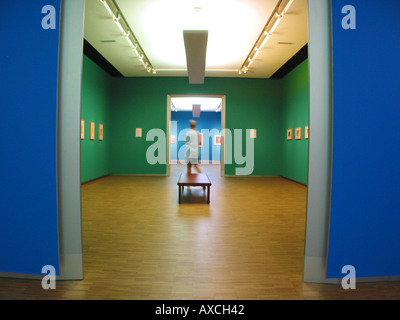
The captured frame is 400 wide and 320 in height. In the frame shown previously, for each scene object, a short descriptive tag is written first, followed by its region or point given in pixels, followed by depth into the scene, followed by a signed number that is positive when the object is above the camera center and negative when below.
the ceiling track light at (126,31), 5.12 +3.00
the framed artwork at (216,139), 18.66 +0.80
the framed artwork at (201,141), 18.59 +0.64
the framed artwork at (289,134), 9.51 +0.63
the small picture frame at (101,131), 9.42 +0.67
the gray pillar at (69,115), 2.18 +0.30
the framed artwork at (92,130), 8.54 +0.65
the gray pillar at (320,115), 2.21 +0.32
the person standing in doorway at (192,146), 6.48 +0.09
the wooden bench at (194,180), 5.12 -0.69
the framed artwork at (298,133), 8.68 +0.62
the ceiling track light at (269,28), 4.94 +2.94
